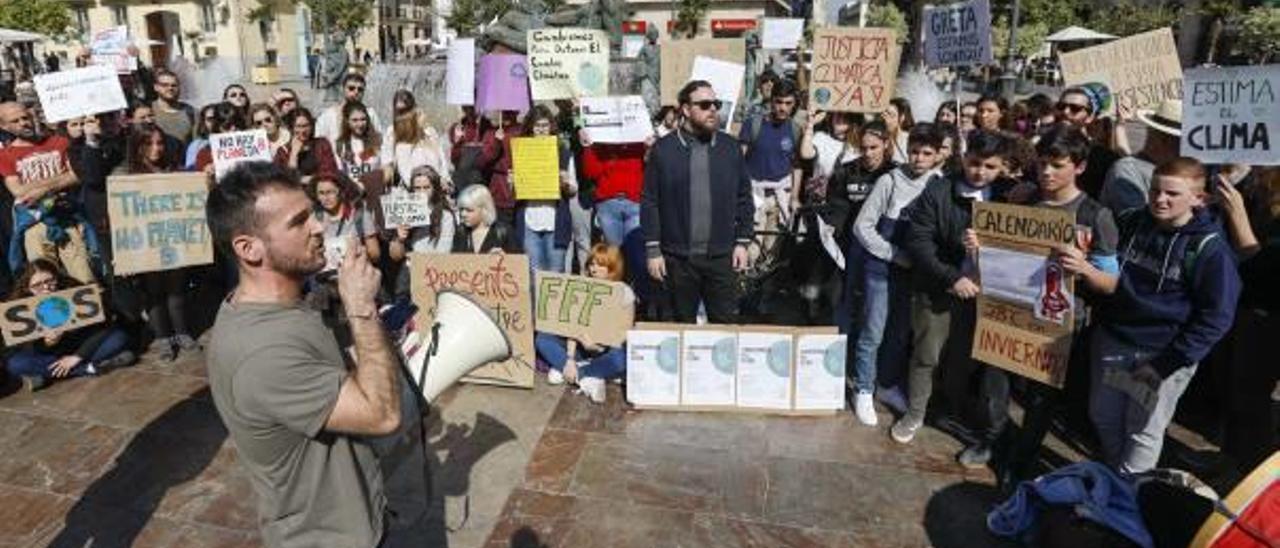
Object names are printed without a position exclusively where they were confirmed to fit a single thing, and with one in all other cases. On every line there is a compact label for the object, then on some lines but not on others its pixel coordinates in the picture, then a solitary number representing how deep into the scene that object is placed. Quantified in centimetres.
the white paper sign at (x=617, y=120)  610
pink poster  689
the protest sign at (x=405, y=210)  595
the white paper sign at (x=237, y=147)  600
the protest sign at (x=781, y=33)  1323
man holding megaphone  193
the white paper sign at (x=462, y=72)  708
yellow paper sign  610
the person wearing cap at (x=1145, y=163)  446
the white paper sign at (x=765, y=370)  505
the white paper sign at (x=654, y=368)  513
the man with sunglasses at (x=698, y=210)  495
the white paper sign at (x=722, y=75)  659
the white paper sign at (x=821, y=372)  504
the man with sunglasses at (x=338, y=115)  700
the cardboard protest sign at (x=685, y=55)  681
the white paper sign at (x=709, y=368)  507
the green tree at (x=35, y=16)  3694
